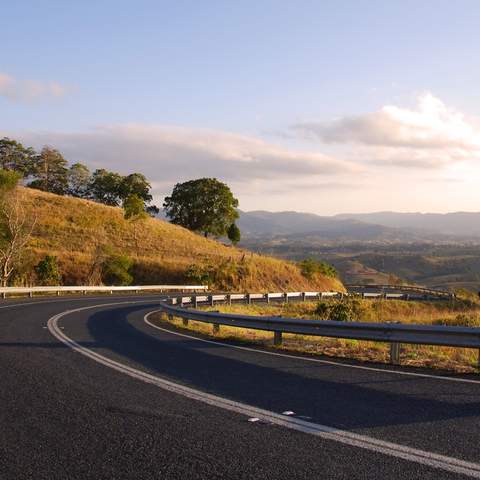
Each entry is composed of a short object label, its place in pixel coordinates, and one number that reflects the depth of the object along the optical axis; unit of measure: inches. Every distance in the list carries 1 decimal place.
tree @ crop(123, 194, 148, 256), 2517.2
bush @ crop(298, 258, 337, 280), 2255.2
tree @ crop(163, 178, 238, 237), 3307.1
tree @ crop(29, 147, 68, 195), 4028.1
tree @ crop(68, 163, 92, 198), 4178.2
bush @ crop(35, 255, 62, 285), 1678.2
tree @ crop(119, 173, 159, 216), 3932.1
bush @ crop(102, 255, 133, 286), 1859.0
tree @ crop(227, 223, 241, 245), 3321.9
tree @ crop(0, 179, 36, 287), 1556.3
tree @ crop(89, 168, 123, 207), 4082.2
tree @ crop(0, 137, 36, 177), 3914.9
